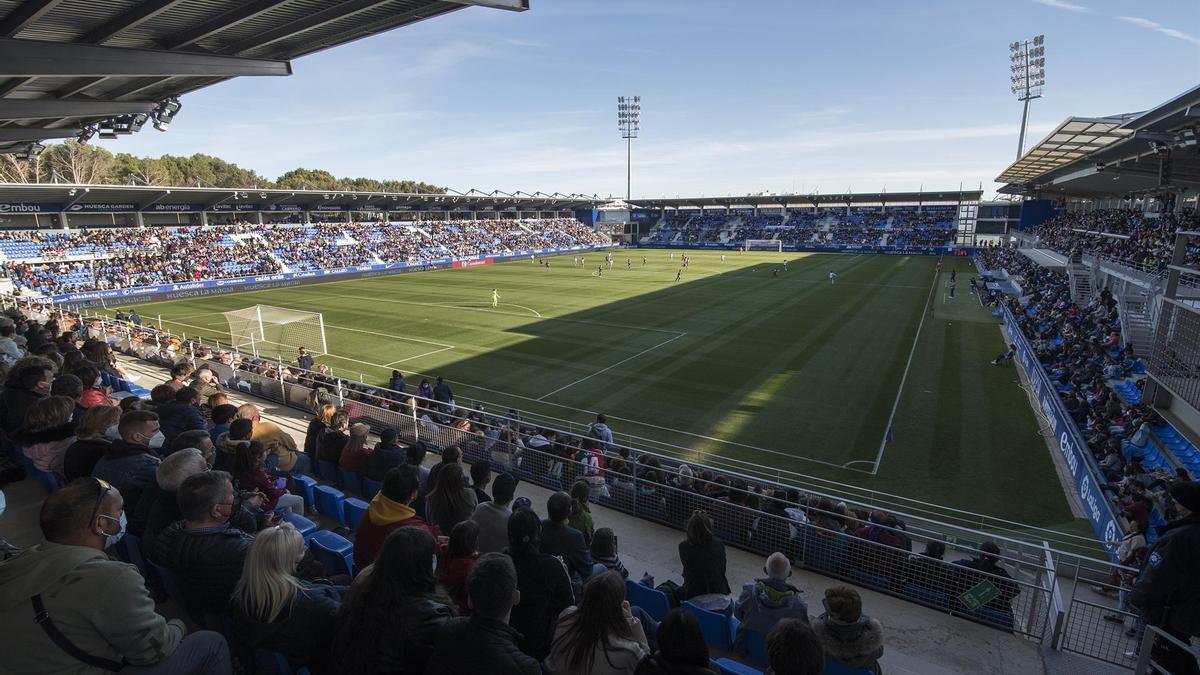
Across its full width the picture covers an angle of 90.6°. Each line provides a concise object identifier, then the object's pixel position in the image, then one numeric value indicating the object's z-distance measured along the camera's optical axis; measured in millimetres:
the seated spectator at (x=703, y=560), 5430
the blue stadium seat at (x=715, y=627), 5180
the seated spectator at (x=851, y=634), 3932
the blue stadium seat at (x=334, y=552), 4988
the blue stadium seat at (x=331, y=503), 6652
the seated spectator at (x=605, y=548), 5055
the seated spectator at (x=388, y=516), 4410
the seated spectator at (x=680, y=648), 2779
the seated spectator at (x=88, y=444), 5000
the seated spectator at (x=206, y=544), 3525
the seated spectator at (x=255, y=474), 5328
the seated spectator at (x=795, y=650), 2895
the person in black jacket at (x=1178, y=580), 4430
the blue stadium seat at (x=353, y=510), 6382
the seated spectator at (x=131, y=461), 4801
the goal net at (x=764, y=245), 79425
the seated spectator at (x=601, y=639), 3055
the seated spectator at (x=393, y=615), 2918
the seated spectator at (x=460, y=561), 3854
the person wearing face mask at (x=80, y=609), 2588
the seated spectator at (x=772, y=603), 4977
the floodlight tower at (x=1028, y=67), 61094
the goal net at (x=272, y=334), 22875
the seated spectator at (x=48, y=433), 5480
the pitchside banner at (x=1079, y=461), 9781
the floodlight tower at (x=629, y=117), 94750
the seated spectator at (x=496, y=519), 4934
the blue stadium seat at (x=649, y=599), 5157
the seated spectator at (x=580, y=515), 5934
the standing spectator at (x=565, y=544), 4797
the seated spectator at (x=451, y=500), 5062
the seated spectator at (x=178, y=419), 6691
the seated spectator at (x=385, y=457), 7238
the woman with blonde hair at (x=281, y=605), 3115
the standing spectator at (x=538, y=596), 3762
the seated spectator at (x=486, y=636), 2738
